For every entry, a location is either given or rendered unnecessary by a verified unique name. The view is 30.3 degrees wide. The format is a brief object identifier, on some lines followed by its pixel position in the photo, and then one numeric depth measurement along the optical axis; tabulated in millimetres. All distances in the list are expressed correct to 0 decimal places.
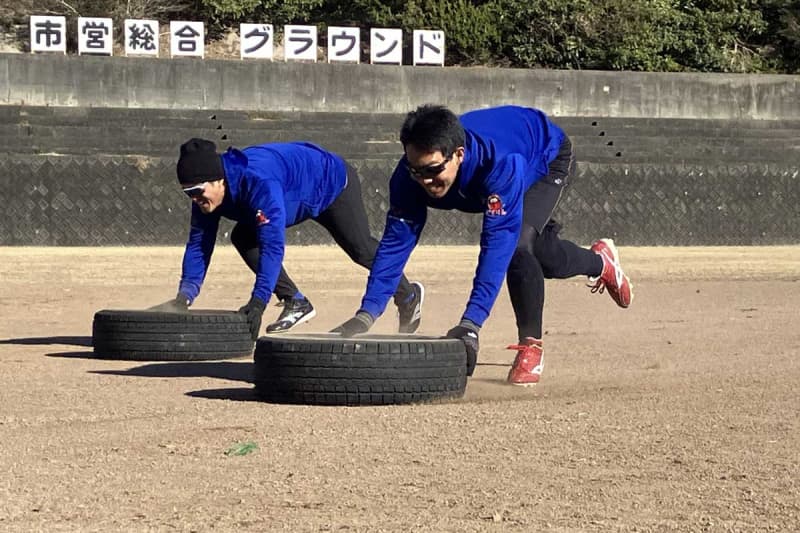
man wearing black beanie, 8125
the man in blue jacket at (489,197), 6383
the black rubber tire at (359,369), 6332
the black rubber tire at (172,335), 8492
